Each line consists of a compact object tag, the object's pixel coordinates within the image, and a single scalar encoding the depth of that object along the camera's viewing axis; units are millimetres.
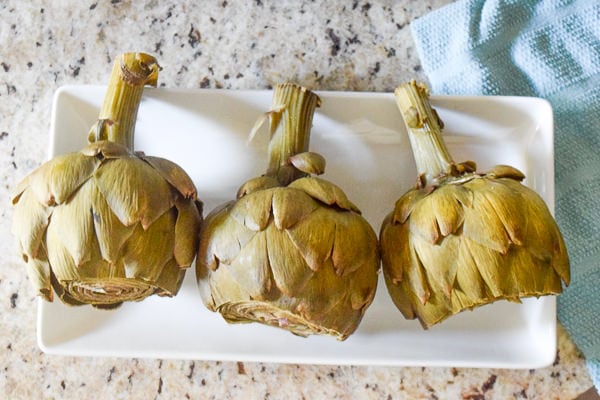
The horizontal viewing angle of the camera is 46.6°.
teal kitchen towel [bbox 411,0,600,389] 941
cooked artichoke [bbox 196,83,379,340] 718
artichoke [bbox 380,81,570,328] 724
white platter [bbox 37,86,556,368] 896
